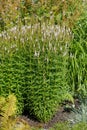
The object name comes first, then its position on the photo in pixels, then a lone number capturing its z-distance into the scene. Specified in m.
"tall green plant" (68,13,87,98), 6.97
